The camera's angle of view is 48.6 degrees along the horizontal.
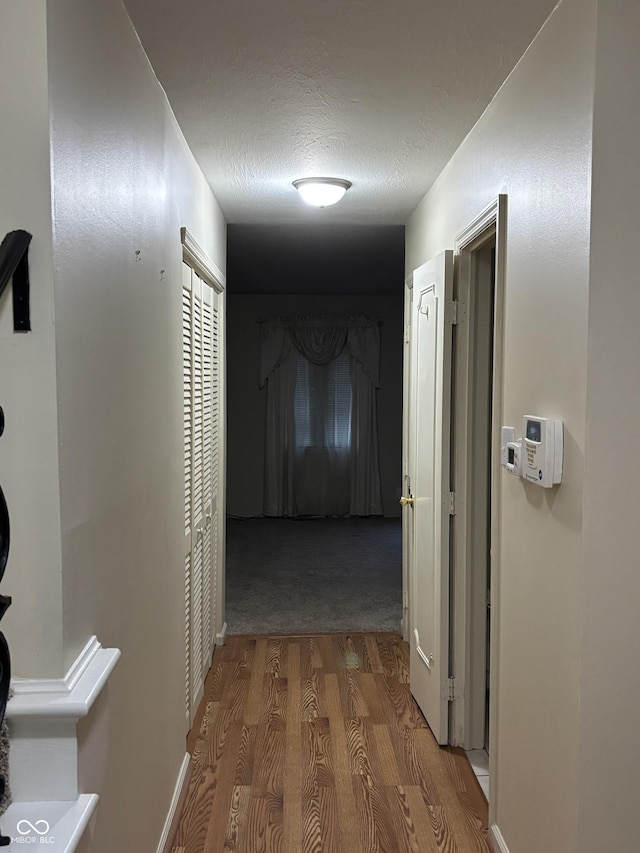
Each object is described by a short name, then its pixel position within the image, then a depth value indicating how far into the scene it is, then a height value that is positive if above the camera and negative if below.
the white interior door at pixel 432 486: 3.00 -0.45
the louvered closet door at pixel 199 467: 3.02 -0.39
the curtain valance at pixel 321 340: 8.02 +0.52
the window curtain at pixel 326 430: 8.02 -0.49
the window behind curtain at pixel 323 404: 8.08 -0.20
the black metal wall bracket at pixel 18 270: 1.15 +0.19
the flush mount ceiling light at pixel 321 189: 3.25 +0.91
